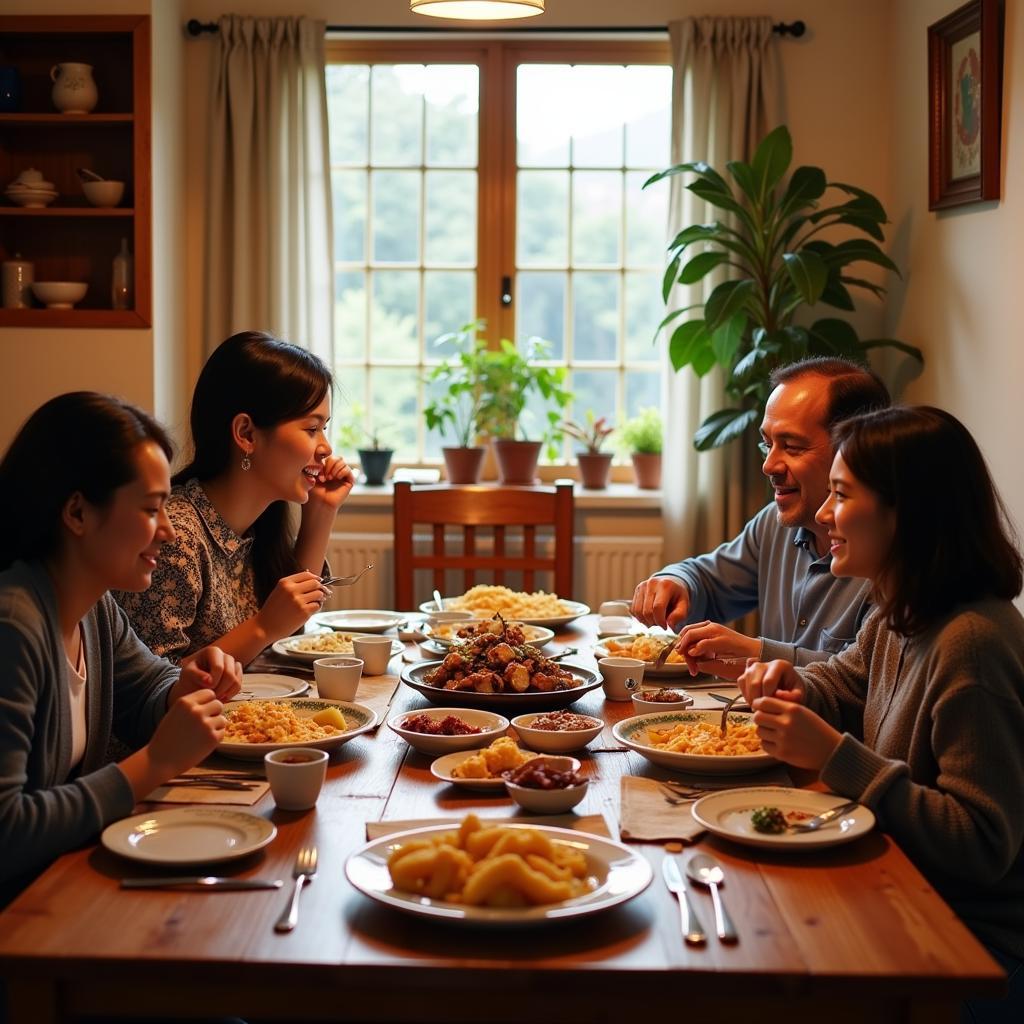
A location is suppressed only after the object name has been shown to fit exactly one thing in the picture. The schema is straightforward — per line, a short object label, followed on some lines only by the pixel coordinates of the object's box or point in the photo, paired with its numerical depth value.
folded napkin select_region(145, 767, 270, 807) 1.60
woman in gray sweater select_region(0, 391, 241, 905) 1.46
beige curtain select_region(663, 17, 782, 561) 4.34
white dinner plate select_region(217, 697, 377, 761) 1.73
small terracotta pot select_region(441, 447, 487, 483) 4.56
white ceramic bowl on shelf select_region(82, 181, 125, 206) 4.20
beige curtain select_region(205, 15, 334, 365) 4.40
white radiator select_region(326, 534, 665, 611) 4.50
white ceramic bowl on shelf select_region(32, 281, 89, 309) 4.22
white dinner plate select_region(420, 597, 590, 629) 2.71
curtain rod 4.37
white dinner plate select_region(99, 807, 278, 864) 1.38
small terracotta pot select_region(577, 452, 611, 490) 4.61
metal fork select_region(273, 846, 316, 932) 1.24
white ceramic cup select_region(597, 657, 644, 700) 2.15
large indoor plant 4.04
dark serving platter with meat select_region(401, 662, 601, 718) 2.00
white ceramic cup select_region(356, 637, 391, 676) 2.34
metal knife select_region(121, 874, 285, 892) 1.34
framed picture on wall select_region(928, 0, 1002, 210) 3.46
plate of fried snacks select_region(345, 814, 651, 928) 1.24
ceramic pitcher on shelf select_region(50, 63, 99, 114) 4.14
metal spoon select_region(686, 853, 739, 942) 1.24
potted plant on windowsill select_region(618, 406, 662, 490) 4.63
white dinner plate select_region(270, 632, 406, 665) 2.38
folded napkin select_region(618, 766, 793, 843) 1.51
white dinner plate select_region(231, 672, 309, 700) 2.11
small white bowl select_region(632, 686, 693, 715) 2.00
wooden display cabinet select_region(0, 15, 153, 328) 4.14
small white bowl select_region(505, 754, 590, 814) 1.55
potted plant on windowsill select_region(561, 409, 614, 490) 4.61
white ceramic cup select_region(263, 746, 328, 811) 1.55
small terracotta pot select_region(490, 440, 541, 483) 4.50
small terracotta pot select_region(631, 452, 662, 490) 4.63
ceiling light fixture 2.73
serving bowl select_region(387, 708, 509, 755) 1.79
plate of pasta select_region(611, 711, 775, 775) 1.71
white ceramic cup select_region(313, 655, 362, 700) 2.06
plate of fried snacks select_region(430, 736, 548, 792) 1.65
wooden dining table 1.17
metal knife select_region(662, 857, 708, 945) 1.23
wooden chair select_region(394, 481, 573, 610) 3.43
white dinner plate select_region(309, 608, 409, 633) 2.73
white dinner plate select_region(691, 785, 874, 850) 1.44
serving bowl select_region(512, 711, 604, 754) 1.80
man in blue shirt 2.15
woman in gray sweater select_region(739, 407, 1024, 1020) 1.51
